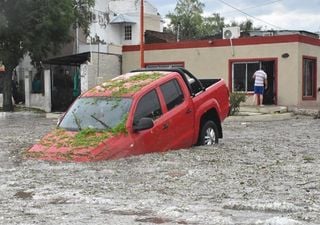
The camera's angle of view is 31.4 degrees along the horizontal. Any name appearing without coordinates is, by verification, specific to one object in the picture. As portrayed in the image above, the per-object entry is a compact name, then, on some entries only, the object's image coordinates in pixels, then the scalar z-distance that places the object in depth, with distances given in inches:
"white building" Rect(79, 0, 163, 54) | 2036.2
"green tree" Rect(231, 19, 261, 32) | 2769.7
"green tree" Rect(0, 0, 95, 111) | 1056.8
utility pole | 1043.9
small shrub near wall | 890.1
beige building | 1032.2
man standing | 977.5
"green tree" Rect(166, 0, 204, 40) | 3102.1
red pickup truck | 401.7
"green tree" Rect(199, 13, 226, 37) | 3161.9
